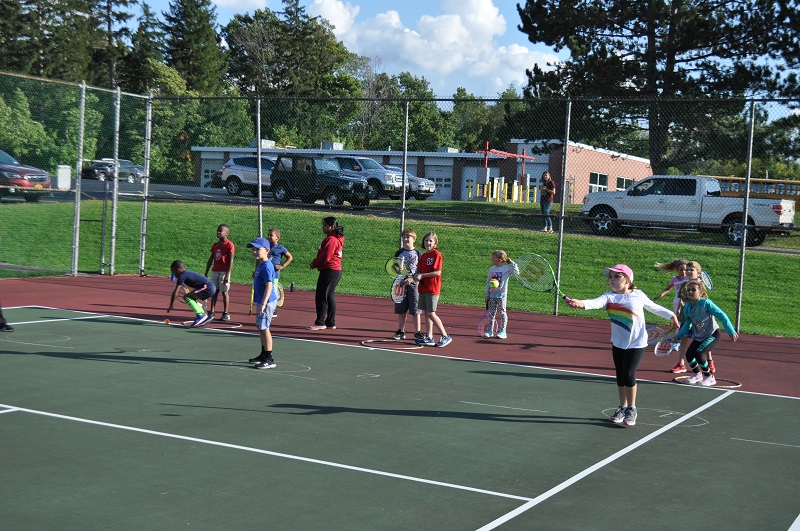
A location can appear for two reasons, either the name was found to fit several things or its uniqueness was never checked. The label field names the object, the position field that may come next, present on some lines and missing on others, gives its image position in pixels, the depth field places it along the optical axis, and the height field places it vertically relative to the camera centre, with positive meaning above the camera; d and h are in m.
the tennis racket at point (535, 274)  11.42 -0.71
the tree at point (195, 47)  80.94 +14.13
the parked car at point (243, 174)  26.88 +0.95
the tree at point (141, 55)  79.86 +12.95
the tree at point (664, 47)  27.67 +5.65
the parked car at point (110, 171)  20.97 +0.66
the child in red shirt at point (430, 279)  13.37 -0.97
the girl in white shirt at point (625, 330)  9.02 -1.08
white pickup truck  21.17 +0.47
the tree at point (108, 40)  79.75 +14.32
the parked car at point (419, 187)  30.70 +0.91
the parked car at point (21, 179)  20.25 +0.35
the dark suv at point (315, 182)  25.59 +0.75
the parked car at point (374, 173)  26.65 +1.12
